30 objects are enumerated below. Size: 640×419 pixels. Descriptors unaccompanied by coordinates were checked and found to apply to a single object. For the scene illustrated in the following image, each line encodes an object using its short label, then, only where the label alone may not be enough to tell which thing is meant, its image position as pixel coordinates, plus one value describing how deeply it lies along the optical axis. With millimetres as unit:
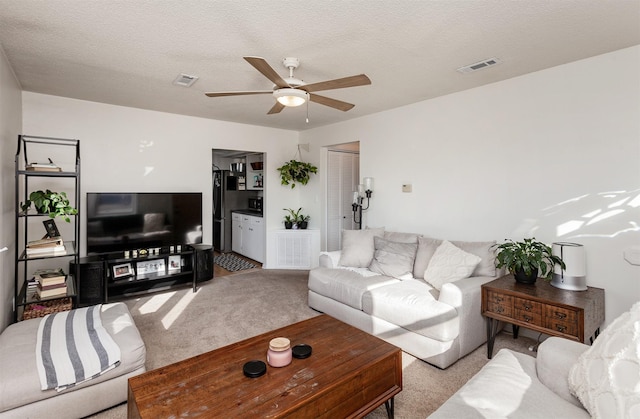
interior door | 5852
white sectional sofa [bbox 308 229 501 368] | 2592
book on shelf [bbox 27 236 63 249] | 2910
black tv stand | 3793
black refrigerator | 7195
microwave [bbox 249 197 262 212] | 6686
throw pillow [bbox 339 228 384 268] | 3785
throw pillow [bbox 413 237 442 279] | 3396
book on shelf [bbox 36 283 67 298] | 2926
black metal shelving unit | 2867
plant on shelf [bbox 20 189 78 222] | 2885
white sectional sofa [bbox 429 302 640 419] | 1204
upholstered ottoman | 1751
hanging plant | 5727
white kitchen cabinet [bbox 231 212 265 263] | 6098
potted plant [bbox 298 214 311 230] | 5844
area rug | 5867
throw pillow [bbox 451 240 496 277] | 3066
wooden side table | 2221
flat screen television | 3992
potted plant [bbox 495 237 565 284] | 2607
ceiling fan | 2139
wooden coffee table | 1475
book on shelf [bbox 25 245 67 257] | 2887
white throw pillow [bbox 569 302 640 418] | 1152
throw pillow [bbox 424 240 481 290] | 2963
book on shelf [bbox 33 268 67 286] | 2938
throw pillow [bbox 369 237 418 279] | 3455
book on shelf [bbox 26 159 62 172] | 2945
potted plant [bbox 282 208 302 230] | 5847
